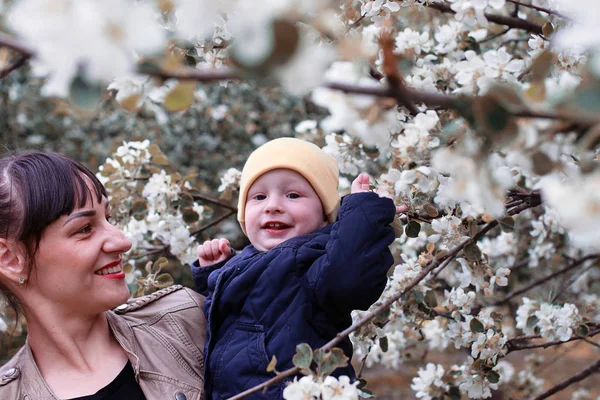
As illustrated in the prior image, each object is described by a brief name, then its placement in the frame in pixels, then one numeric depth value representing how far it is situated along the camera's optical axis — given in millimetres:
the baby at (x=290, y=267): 1853
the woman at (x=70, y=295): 2090
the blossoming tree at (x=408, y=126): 948
